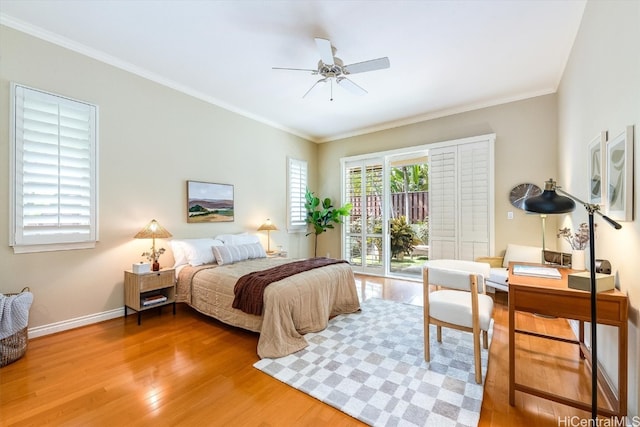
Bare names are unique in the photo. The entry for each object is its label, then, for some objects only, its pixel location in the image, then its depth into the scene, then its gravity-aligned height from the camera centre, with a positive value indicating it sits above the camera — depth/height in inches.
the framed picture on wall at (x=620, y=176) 61.3 +9.3
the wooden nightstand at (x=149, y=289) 124.0 -34.3
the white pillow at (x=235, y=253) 146.3 -20.6
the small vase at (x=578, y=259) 85.0 -13.9
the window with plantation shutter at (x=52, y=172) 104.7 +17.9
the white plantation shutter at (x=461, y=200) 174.2 +10.2
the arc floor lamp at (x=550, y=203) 65.6 +2.8
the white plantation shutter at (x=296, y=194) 228.8 +18.5
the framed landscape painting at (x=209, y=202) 160.7 +8.5
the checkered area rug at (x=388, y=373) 69.1 -48.8
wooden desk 60.0 -22.4
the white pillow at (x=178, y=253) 143.6 -19.8
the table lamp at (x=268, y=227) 197.8 -8.3
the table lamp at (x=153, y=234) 129.8 -8.8
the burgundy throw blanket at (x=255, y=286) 104.3 -27.8
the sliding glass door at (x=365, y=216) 223.8 -0.6
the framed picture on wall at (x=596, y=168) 78.6 +14.4
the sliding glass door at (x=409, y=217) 251.3 -1.7
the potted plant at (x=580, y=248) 84.8 -10.4
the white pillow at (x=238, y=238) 166.7 -14.3
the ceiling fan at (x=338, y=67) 103.2 +61.3
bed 101.0 -33.2
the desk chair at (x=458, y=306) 80.8 -28.8
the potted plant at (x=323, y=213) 229.9 +1.9
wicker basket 89.3 -43.6
